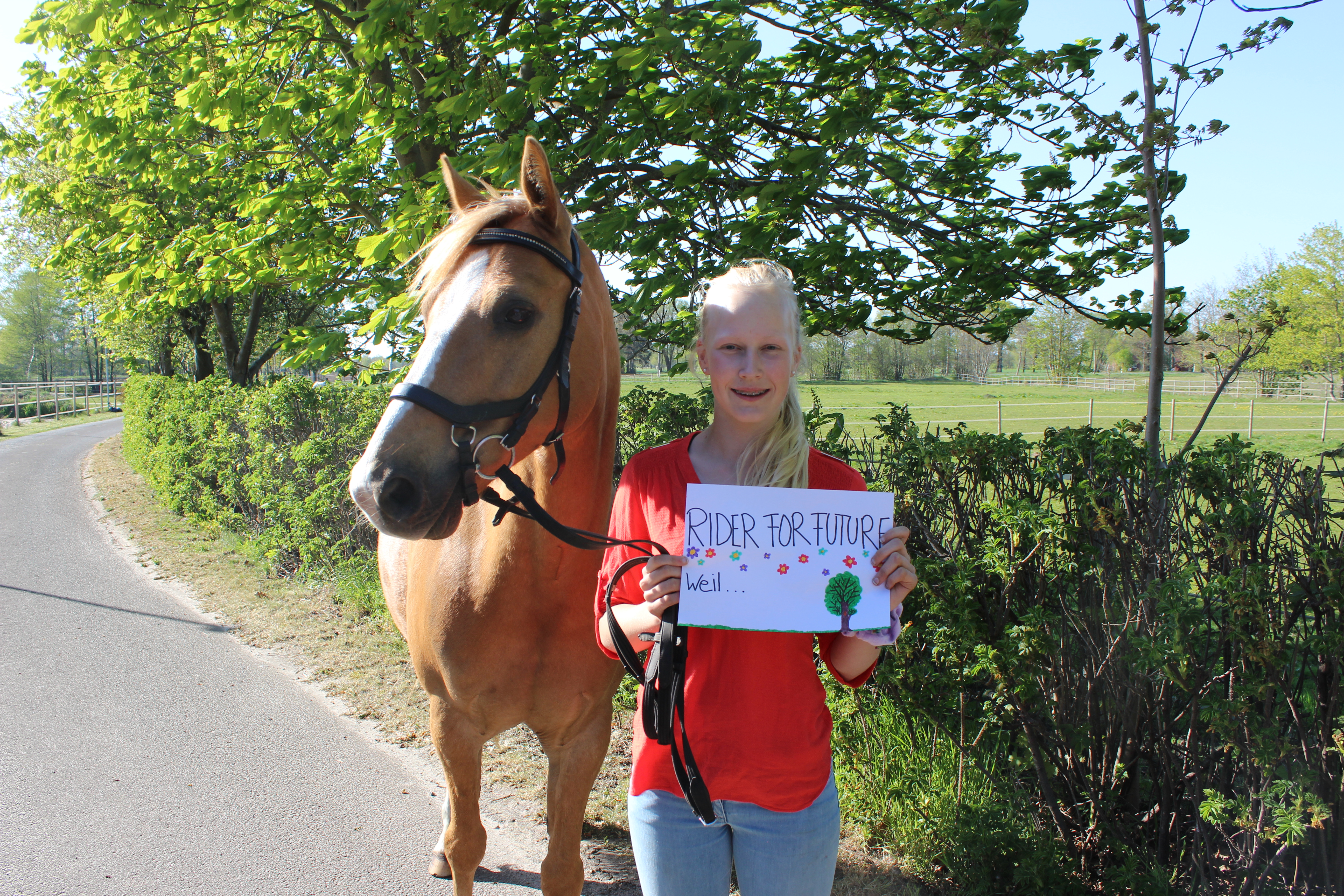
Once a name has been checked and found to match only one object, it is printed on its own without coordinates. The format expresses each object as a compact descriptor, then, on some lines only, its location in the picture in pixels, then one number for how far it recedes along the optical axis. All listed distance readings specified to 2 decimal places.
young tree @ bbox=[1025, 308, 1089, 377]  60.53
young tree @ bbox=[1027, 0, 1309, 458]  3.34
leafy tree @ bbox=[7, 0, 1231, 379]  4.29
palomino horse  1.72
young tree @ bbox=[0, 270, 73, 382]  63.06
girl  1.64
